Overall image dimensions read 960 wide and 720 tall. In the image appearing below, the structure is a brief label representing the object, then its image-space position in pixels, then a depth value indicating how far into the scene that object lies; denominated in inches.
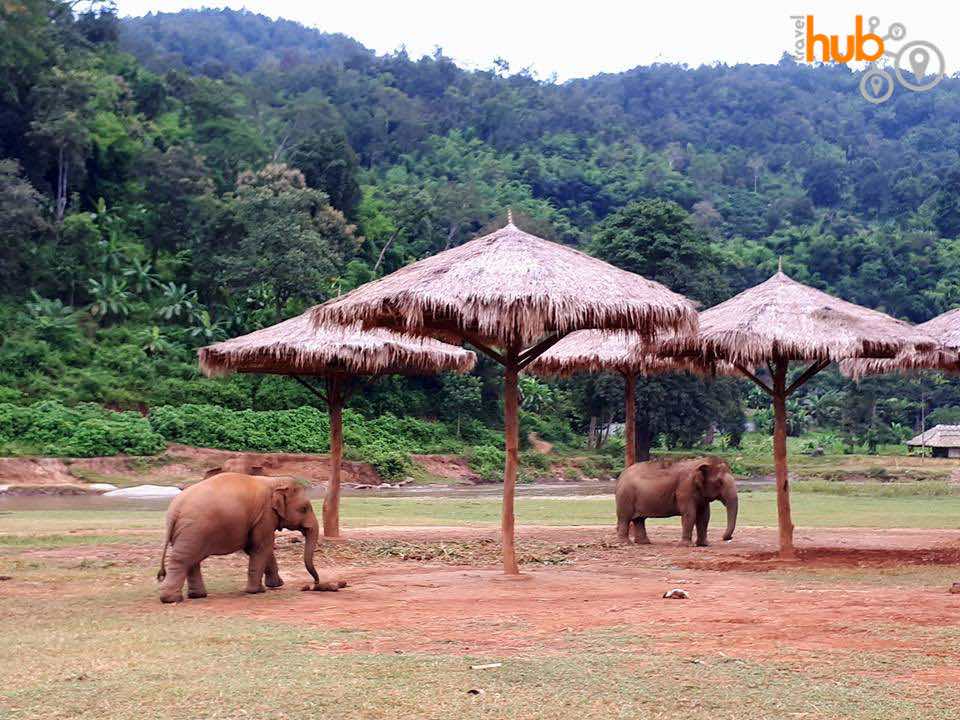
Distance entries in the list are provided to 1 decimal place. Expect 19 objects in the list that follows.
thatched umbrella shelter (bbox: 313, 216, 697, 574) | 485.7
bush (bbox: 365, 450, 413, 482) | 1774.1
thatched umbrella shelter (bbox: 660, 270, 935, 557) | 570.6
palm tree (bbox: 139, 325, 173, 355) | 2054.6
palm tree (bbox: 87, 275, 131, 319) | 2111.2
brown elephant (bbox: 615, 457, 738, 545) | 674.8
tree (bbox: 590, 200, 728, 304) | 1891.0
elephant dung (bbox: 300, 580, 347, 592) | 454.9
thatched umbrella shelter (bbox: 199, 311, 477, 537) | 655.1
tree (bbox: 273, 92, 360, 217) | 2564.0
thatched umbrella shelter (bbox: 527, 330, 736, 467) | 724.0
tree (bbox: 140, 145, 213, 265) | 2337.6
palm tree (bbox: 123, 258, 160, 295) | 2197.3
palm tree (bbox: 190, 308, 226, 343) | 2113.7
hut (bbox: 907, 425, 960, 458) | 2054.6
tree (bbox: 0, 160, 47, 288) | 1955.0
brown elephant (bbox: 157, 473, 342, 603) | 423.5
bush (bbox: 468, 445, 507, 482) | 1934.1
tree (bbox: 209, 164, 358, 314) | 2003.0
